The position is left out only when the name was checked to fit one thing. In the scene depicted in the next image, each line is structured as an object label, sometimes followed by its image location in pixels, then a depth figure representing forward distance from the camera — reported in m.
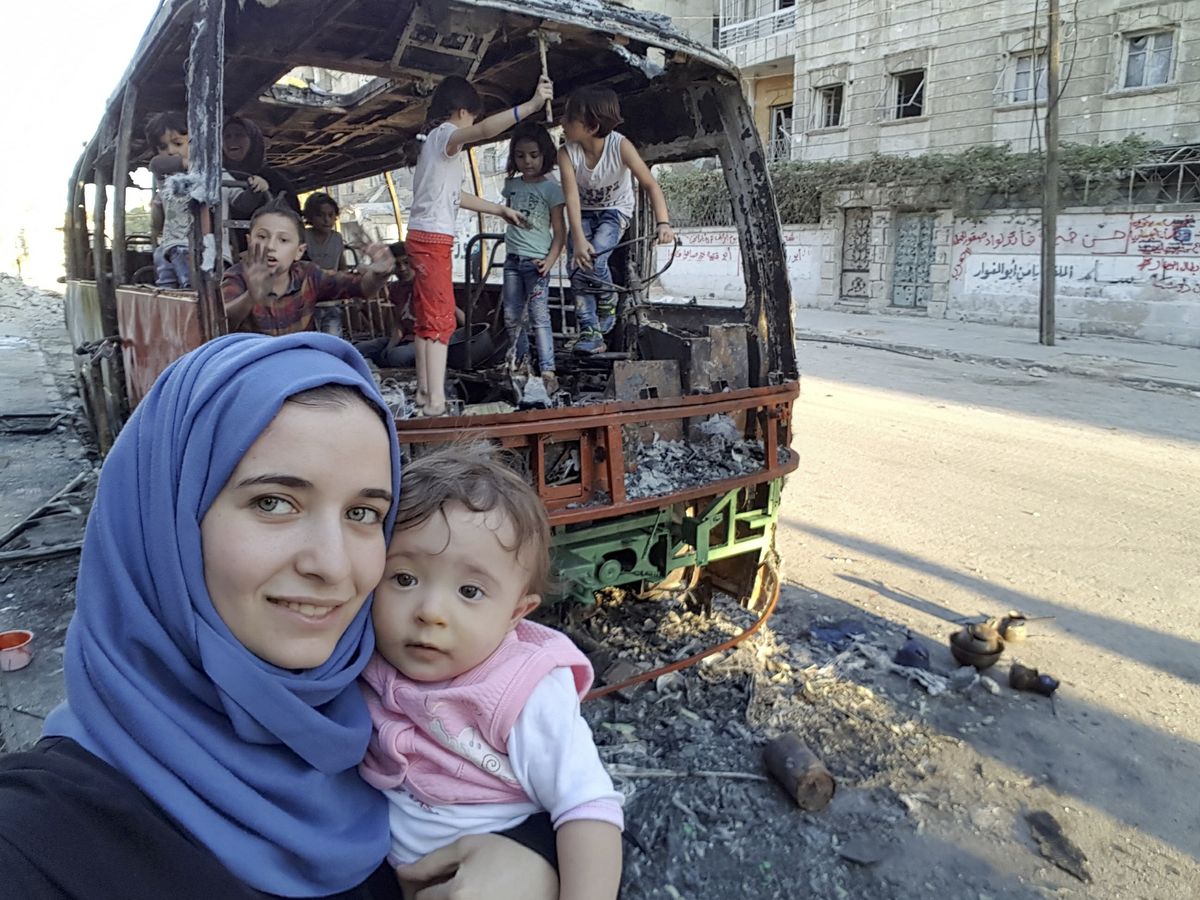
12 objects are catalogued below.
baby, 1.27
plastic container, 3.49
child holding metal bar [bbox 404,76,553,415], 3.92
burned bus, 2.91
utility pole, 13.52
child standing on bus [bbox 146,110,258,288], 2.98
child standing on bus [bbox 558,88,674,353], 4.16
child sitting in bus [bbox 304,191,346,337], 6.18
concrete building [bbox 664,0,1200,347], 15.81
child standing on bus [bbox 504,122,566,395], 4.76
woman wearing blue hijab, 0.98
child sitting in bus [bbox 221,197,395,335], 3.62
